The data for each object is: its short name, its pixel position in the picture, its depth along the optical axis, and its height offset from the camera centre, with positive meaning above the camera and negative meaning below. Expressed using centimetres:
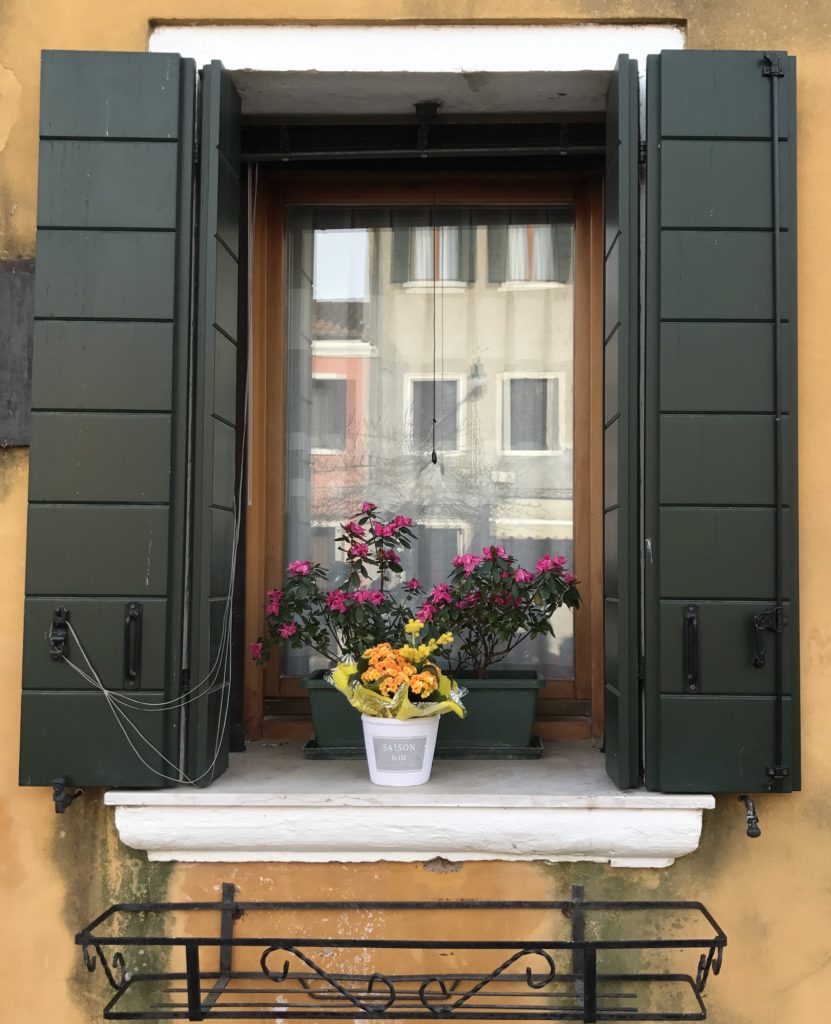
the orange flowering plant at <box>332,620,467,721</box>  327 -43
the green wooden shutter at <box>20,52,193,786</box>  322 +44
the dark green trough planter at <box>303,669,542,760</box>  365 -62
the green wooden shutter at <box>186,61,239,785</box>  327 +32
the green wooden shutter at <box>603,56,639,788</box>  323 +31
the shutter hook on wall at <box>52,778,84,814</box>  320 -78
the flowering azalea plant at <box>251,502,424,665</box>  362 -20
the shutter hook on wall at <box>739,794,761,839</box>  311 -81
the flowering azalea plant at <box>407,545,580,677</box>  362 -17
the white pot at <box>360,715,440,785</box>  329 -64
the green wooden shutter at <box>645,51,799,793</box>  319 +38
